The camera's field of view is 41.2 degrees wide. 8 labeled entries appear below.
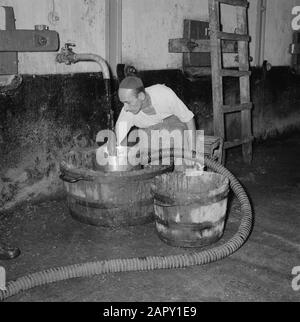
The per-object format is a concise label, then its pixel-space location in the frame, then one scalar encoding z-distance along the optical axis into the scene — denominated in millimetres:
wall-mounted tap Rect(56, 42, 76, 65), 4637
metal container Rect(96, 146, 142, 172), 4348
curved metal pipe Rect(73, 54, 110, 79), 4552
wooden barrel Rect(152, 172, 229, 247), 3592
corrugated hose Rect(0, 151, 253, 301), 3072
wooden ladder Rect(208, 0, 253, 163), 5793
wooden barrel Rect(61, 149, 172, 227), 4031
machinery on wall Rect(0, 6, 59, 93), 4086
